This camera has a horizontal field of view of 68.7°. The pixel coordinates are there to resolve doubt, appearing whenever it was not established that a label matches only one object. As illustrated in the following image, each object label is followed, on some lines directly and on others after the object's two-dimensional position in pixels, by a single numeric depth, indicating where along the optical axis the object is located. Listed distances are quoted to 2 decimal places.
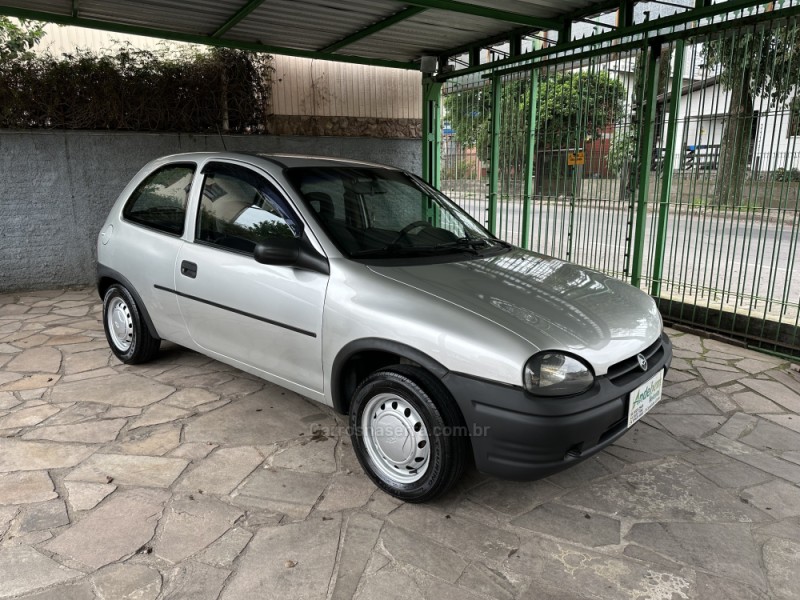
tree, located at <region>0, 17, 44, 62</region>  6.94
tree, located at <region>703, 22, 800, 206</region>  4.79
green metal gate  5.01
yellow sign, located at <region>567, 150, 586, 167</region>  6.56
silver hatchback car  2.57
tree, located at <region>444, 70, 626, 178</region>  6.26
